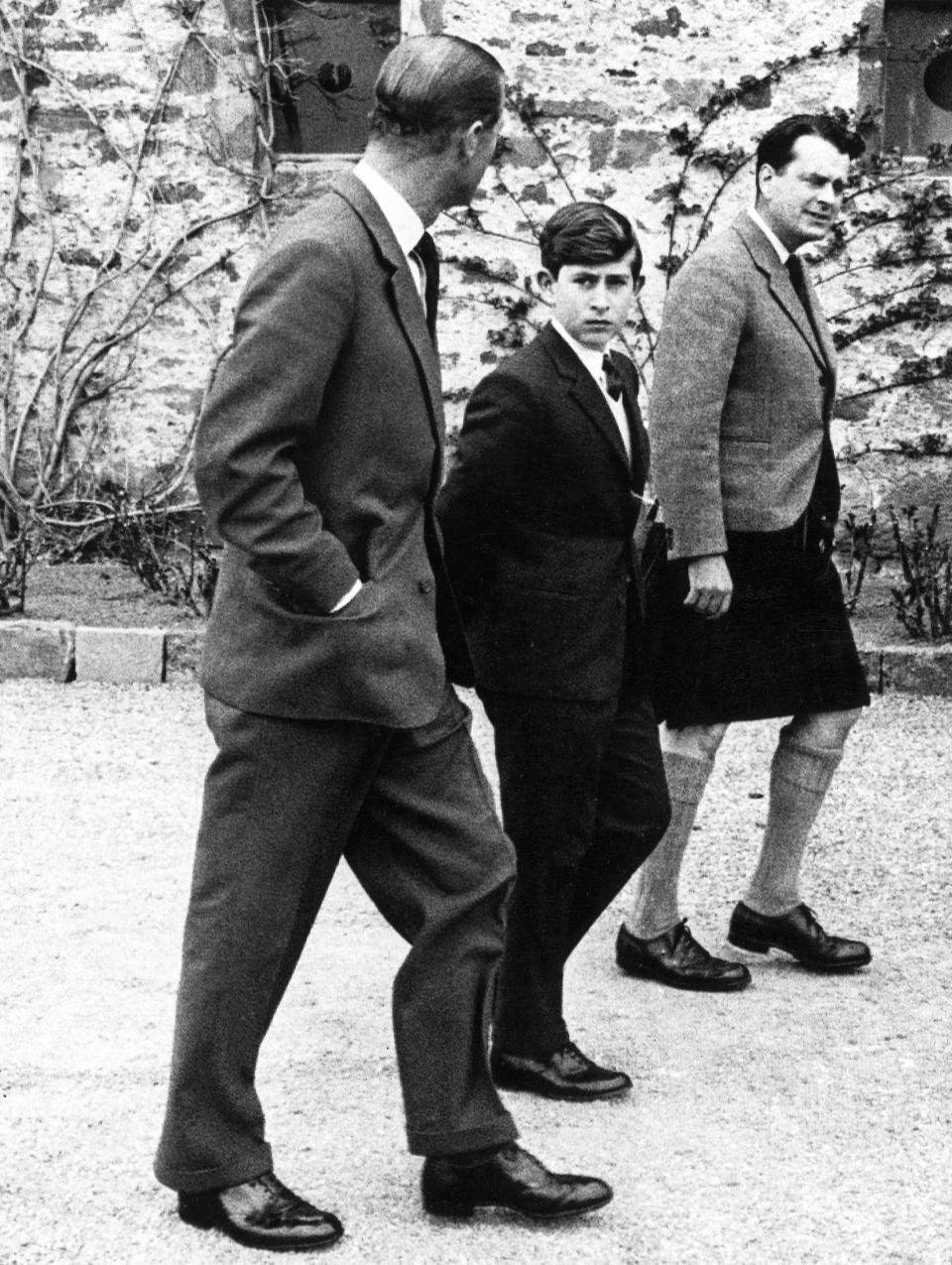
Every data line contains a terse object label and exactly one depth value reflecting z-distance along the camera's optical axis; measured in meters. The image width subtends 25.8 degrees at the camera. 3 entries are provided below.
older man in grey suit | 2.81
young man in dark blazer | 3.64
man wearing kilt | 4.17
